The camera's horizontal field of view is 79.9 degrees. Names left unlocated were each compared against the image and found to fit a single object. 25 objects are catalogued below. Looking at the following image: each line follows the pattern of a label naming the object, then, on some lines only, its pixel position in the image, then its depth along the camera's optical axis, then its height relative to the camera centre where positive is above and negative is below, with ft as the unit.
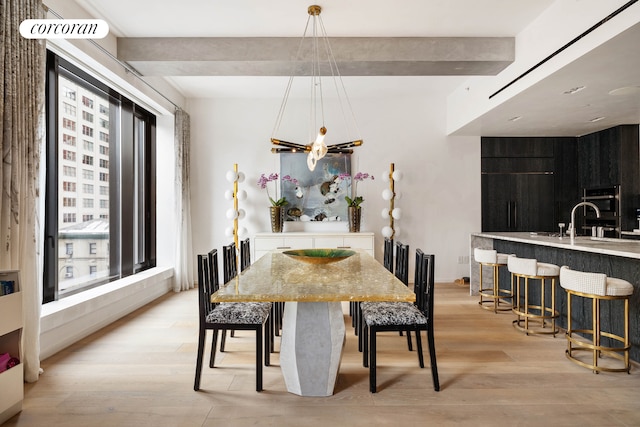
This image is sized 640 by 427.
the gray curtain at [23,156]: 7.98 +1.37
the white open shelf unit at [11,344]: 6.96 -2.40
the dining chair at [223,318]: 8.18 -2.21
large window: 11.46 +1.16
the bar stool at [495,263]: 14.58 -1.86
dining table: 7.08 -2.12
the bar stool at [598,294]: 9.04 -1.95
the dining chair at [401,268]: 10.55 -1.51
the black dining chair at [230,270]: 10.24 -1.56
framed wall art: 19.83 +1.20
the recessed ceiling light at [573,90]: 12.55 +4.15
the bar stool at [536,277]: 11.95 -2.03
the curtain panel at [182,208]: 18.21 +0.44
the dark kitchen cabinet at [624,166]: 17.87 +2.24
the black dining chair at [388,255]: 12.35 -1.34
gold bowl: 9.43 -1.03
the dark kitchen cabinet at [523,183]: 20.52 +1.64
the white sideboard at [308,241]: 18.31 -1.20
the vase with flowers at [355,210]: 18.95 +0.28
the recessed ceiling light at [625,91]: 12.57 +4.10
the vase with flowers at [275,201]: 18.94 +0.77
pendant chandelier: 10.96 +5.51
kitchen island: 9.65 -1.41
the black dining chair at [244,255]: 12.19 -1.26
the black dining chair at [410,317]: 8.12 -2.22
